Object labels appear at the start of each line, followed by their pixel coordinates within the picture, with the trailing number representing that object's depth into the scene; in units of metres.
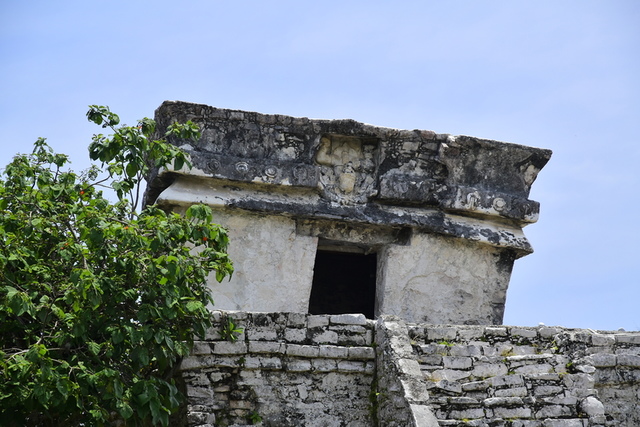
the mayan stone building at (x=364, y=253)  16.22
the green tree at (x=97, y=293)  14.09
